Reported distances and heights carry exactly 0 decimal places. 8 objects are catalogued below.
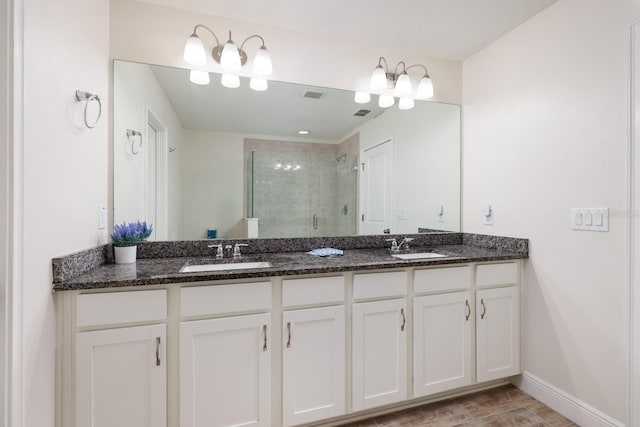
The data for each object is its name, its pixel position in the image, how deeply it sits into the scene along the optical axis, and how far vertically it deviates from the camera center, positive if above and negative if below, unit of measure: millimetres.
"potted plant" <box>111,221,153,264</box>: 1627 -153
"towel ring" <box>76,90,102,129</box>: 1371 +537
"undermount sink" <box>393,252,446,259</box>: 1994 -298
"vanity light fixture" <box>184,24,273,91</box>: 1747 +922
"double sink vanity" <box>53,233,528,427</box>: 1250 -594
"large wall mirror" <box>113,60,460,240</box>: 1828 +364
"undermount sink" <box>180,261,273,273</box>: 1573 -301
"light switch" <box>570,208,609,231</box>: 1502 -40
